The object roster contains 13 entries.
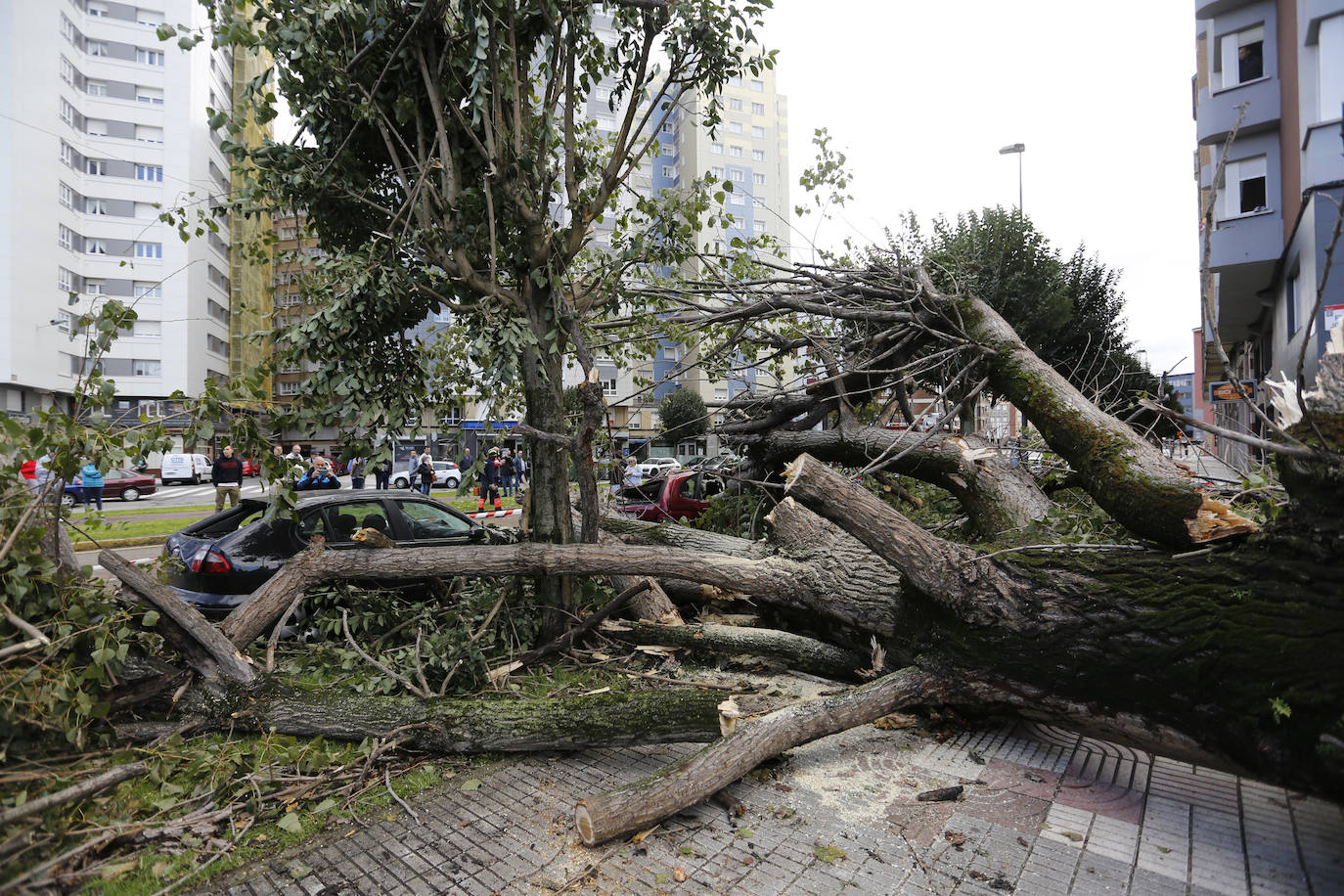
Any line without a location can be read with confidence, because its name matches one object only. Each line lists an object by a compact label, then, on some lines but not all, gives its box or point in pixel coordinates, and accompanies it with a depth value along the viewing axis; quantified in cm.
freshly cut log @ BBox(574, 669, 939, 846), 296
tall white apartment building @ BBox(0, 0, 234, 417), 3403
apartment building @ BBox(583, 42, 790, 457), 4900
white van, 3025
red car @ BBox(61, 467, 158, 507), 2200
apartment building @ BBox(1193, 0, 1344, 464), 1247
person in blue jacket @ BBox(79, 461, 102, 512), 1569
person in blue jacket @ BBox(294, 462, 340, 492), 1084
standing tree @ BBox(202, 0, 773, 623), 482
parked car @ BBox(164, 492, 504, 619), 576
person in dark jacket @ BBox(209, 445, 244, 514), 1299
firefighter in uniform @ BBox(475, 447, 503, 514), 1279
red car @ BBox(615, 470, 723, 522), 1034
